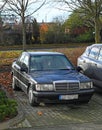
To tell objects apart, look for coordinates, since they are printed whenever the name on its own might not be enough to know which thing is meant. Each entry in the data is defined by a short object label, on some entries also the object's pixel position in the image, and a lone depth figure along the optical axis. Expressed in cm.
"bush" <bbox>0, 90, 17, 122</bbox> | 538
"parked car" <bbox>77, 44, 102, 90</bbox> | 763
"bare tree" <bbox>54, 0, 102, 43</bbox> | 1411
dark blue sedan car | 631
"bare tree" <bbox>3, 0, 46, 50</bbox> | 1427
